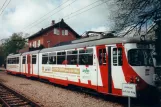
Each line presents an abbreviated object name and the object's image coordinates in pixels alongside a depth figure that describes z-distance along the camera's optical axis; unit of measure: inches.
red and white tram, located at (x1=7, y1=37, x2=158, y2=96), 294.5
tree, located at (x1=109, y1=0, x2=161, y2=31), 481.5
